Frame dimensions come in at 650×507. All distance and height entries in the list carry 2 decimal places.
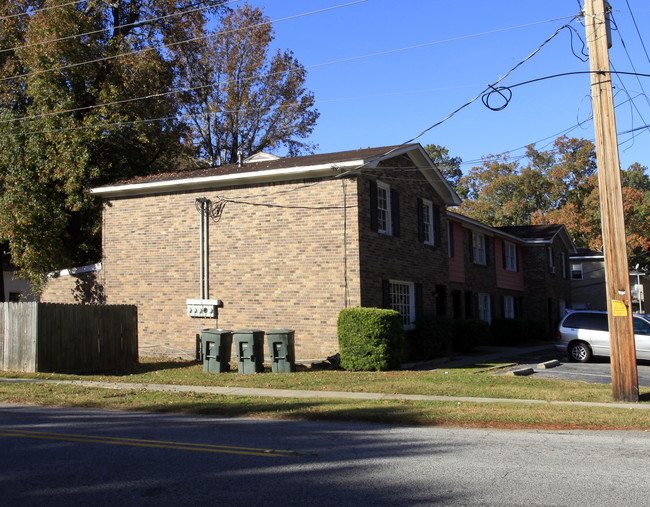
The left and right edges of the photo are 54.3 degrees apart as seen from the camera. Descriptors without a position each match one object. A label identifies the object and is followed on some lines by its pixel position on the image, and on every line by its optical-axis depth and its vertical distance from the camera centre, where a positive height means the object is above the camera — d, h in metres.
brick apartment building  17.44 +2.21
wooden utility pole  11.06 +1.67
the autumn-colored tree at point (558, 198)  49.00 +8.99
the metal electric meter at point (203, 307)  18.80 +0.44
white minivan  19.81 -0.73
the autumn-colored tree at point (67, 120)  21.83 +7.61
